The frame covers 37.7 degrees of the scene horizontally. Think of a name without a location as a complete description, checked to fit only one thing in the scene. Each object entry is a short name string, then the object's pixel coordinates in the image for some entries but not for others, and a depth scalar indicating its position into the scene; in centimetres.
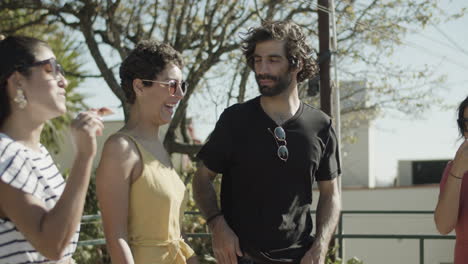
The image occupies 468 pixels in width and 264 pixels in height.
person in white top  192
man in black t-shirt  306
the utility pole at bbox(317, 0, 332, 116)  912
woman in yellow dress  254
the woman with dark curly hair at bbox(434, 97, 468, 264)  333
